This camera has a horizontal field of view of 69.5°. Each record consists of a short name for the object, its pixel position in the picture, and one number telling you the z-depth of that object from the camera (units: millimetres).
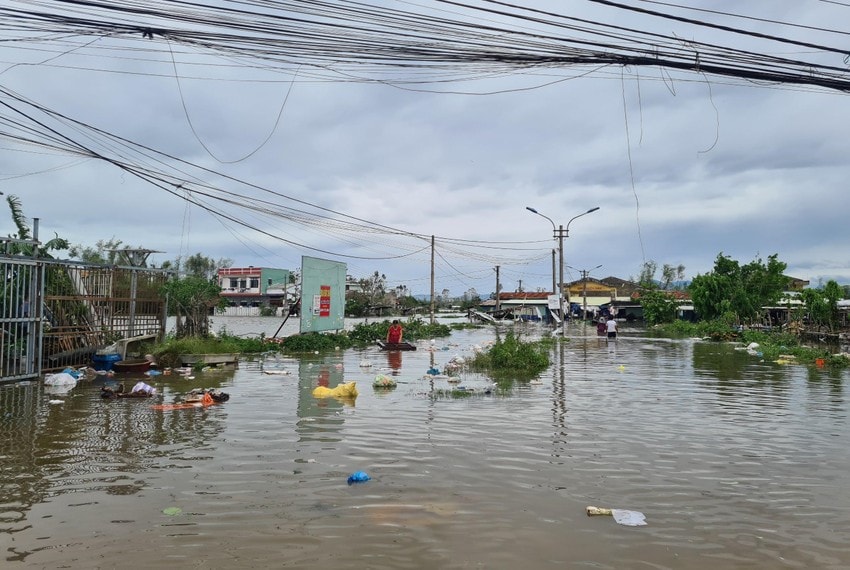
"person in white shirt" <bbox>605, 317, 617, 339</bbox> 34312
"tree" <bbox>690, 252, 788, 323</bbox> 49062
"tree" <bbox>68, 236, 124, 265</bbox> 18906
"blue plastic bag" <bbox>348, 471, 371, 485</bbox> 6695
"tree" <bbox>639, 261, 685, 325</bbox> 59719
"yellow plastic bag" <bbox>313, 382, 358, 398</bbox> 12711
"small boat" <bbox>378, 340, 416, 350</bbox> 26297
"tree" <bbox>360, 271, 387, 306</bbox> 78438
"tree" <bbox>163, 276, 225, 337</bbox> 20766
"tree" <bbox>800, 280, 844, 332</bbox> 37281
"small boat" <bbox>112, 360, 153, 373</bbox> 16094
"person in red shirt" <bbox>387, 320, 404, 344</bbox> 26609
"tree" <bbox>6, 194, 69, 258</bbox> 16859
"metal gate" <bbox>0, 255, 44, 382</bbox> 13891
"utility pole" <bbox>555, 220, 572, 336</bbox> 37609
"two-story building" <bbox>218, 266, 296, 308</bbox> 77938
